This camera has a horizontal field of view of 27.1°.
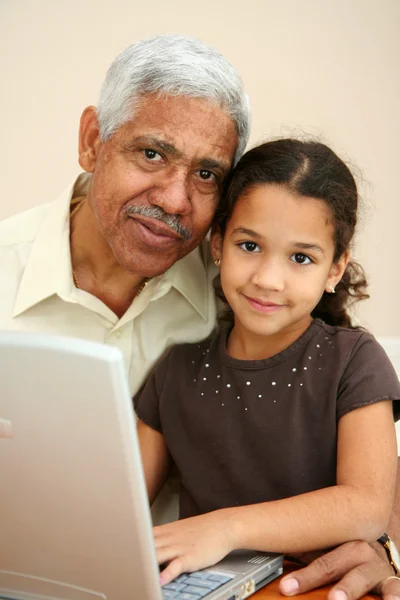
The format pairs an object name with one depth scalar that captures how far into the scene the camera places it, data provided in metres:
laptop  0.79
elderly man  1.47
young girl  1.22
